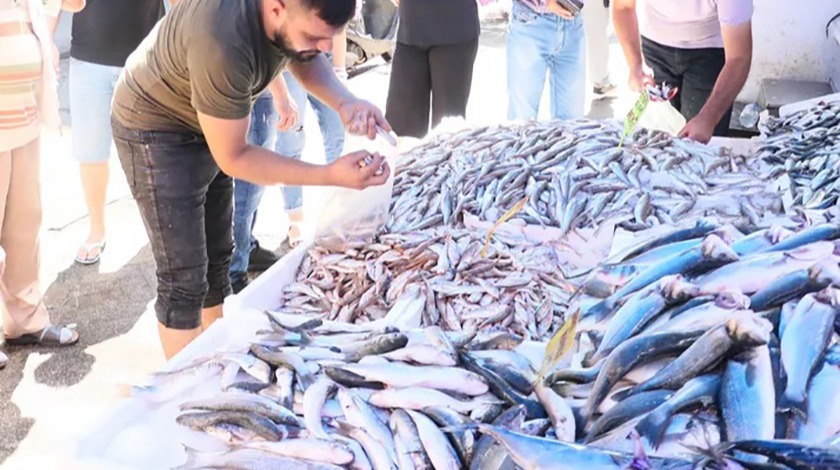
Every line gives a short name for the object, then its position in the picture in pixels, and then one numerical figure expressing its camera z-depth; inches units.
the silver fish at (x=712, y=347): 61.9
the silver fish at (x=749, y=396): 58.4
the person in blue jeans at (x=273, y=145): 160.6
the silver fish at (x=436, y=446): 63.7
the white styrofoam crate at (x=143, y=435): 70.7
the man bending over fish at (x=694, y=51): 155.0
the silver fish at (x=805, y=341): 60.5
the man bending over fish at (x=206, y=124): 91.1
